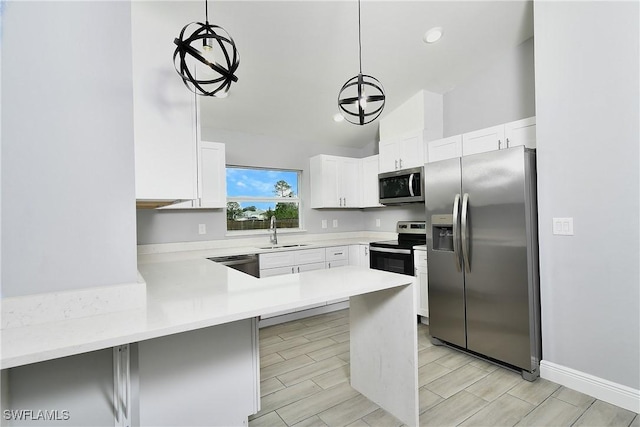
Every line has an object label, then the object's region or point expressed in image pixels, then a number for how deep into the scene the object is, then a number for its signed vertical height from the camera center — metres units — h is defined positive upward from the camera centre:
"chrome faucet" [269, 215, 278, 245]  4.11 -0.21
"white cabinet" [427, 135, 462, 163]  3.36 +0.72
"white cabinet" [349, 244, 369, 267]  4.11 -0.54
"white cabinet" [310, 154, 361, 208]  4.40 +0.49
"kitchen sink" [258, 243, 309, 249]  3.81 -0.37
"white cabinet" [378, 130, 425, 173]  3.70 +0.77
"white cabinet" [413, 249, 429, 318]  3.31 -0.70
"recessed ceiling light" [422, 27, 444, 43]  2.84 +1.65
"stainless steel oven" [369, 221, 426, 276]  3.46 -0.41
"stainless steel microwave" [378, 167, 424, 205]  3.59 +0.33
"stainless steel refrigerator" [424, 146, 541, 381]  2.28 -0.35
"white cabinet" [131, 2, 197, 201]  1.53 +0.49
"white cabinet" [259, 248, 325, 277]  3.53 -0.54
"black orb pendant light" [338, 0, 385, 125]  1.93 +0.74
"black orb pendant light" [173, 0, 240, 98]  1.29 +0.70
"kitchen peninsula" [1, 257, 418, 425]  1.03 -0.57
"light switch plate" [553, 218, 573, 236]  2.18 -0.11
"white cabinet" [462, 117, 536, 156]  2.82 +0.72
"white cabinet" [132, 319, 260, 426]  1.38 -0.76
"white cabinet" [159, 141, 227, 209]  3.42 +0.46
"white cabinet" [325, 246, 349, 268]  4.04 -0.54
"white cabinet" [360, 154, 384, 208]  4.41 +0.48
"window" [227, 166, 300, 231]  4.09 +0.26
